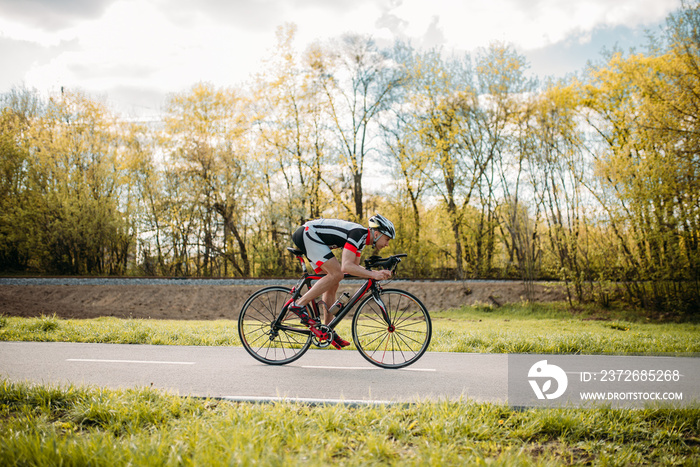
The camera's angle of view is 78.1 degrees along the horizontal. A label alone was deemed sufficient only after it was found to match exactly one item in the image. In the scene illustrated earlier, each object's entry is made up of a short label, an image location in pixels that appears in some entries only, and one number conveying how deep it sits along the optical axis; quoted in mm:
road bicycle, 5059
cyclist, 4938
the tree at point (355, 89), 27359
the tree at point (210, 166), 25859
